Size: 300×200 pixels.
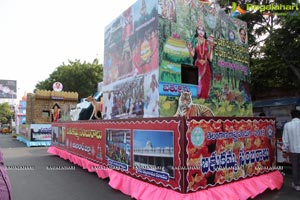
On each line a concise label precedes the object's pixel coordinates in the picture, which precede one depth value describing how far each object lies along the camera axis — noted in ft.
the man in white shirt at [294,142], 18.40
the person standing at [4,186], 3.35
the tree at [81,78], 94.68
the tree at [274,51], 29.07
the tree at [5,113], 186.78
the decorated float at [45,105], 69.05
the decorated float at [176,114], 14.48
